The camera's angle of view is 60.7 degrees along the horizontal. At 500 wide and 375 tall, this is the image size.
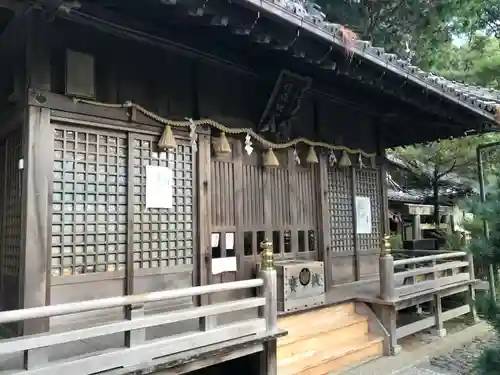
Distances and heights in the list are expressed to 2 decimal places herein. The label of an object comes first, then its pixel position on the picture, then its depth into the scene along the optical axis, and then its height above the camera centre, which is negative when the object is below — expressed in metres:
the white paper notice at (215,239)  6.17 -0.06
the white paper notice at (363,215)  8.54 +0.32
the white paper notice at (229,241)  6.34 -0.10
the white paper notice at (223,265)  6.11 -0.44
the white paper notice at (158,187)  5.45 +0.64
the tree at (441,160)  13.30 +2.23
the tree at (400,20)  11.13 +5.65
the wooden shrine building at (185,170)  4.40 +0.89
